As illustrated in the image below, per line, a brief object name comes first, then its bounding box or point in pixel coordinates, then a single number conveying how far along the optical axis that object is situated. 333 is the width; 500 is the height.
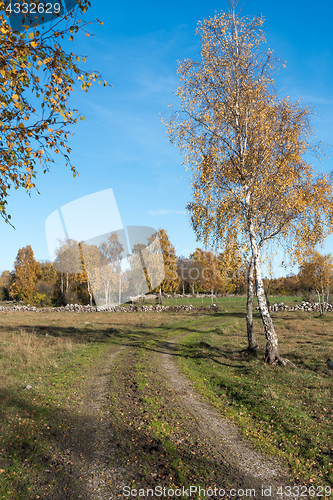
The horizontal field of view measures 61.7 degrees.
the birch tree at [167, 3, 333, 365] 14.48
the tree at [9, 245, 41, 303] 62.75
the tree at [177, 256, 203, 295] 92.94
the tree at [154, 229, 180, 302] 56.38
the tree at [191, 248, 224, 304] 63.04
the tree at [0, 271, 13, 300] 88.06
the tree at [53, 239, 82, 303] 63.26
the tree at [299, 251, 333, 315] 39.81
